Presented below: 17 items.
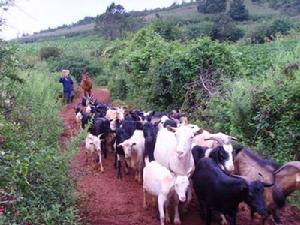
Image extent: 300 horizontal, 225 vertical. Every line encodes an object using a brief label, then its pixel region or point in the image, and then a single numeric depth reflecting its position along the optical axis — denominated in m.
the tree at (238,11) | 34.91
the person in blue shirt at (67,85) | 13.83
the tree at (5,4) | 5.13
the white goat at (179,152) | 5.08
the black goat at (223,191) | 4.35
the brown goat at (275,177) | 4.66
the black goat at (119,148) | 6.87
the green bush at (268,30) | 22.01
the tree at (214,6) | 37.46
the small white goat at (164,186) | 4.76
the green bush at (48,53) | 23.15
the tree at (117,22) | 29.31
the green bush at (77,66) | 19.63
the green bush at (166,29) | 16.92
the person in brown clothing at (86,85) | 12.93
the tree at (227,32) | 24.97
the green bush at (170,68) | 9.72
